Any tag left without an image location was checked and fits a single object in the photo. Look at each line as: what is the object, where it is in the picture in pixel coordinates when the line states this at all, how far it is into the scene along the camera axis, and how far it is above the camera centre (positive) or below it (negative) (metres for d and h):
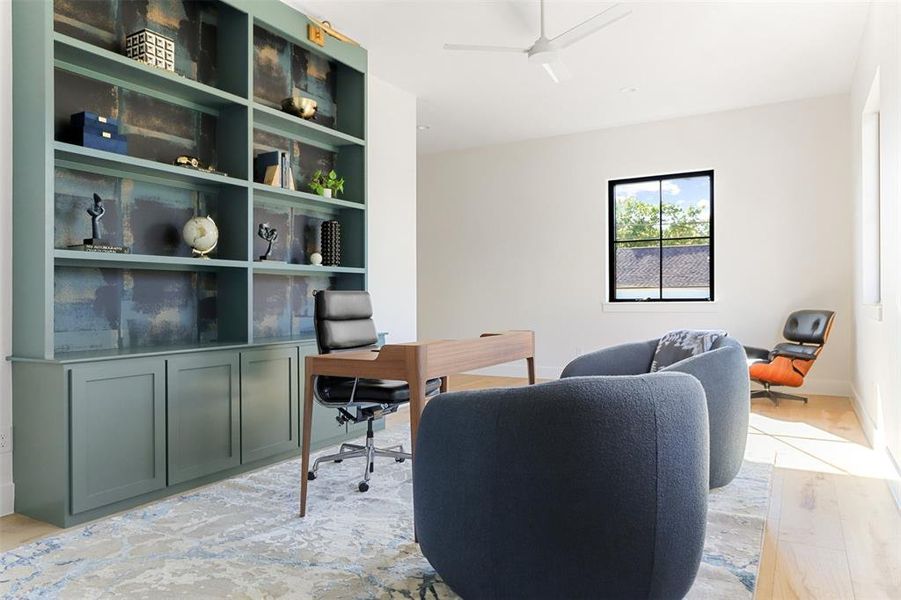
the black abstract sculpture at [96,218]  2.94 +0.40
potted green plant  4.26 +0.83
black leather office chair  3.11 -0.42
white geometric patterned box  3.12 +1.30
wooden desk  2.44 -0.26
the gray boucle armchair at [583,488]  1.53 -0.48
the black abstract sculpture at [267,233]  3.92 +0.44
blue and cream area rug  2.04 -0.94
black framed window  6.42 +0.67
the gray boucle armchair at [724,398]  2.63 -0.44
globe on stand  3.40 +0.37
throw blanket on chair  3.13 -0.23
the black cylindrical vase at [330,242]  4.42 +0.43
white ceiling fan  3.44 +1.55
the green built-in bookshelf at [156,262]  2.69 +0.21
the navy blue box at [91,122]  2.86 +0.85
